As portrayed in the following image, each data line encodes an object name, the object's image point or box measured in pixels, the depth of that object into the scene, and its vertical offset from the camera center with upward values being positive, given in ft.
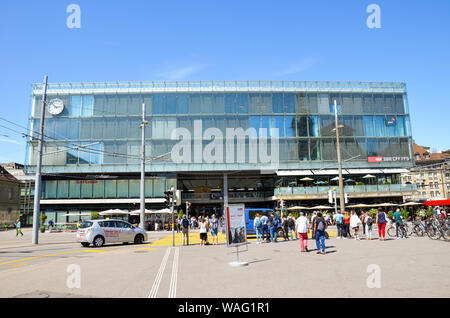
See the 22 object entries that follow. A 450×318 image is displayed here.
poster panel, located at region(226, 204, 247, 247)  38.47 -2.17
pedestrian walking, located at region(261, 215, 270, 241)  63.64 -3.95
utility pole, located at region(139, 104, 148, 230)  83.20 +2.85
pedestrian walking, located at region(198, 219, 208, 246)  61.26 -4.30
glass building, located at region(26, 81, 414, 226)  161.07 +32.91
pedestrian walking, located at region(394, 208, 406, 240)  62.75 -4.00
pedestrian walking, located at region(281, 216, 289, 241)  68.62 -4.57
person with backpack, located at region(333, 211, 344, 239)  66.10 -3.67
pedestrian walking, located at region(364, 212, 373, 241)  63.21 -3.77
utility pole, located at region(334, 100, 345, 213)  77.12 +1.95
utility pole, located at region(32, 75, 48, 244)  72.59 +3.42
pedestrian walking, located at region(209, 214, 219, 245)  68.23 -3.96
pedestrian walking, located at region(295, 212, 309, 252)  45.96 -3.11
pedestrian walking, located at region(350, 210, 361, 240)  63.05 -3.52
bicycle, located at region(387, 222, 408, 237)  63.72 -4.88
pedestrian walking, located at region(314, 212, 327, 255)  43.73 -3.13
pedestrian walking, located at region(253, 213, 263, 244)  62.85 -3.51
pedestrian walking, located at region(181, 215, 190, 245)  62.44 -3.14
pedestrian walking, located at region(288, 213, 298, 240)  70.54 -3.71
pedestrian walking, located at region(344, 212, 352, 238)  68.15 -4.18
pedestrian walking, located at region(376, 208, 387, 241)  59.41 -3.06
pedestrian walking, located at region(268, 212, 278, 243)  62.69 -3.93
